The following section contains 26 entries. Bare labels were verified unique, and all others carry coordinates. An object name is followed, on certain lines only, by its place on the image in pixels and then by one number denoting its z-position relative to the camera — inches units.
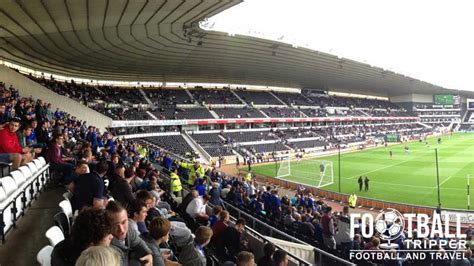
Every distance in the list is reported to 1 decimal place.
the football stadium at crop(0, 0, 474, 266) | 210.2
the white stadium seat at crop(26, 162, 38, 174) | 292.2
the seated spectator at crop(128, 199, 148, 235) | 166.6
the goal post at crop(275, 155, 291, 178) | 1371.1
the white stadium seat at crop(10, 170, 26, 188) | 248.5
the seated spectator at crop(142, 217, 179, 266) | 140.5
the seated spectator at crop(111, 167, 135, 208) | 219.9
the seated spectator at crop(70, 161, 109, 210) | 189.2
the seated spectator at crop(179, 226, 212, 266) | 161.8
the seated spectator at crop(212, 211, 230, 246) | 228.9
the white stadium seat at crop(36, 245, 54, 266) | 130.3
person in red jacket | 286.2
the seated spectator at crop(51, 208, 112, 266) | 104.5
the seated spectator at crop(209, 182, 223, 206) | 374.6
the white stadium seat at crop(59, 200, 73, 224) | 185.1
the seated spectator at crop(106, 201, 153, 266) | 123.8
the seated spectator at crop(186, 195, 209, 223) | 278.1
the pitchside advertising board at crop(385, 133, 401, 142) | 2566.4
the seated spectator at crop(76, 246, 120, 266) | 84.0
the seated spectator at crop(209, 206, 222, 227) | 268.6
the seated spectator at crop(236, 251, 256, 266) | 167.6
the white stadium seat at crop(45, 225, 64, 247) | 140.7
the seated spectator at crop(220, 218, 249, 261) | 226.5
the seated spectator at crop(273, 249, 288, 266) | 205.5
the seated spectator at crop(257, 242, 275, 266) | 216.2
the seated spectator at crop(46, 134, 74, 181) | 326.0
